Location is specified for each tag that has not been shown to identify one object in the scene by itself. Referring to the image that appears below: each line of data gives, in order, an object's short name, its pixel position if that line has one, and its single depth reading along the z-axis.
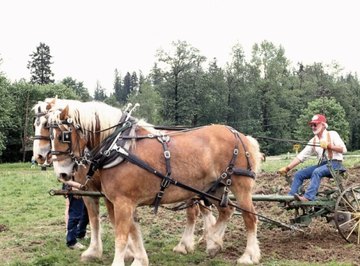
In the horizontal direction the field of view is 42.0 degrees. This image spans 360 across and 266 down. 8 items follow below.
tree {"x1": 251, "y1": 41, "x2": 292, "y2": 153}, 64.00
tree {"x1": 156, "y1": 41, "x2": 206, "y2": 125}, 59.56
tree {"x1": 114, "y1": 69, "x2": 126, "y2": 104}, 131.25
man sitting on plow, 8.01
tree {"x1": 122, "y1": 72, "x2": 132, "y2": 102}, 135.62
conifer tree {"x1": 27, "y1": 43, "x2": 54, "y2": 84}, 73.56
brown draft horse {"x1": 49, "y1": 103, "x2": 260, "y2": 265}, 5.96
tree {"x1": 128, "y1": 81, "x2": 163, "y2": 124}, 64.25
